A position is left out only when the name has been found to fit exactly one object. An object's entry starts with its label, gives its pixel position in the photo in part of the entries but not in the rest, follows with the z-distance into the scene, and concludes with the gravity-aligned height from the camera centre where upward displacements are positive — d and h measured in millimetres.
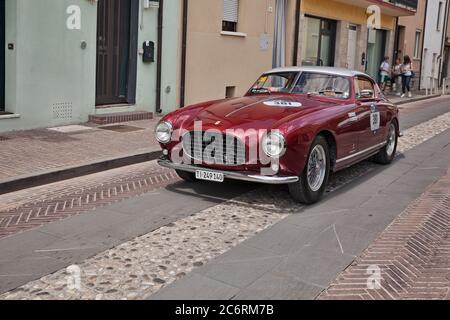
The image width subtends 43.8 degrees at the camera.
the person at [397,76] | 23578 +124
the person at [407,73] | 22641 +257
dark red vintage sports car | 5645 -632
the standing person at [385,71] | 23016 +295
